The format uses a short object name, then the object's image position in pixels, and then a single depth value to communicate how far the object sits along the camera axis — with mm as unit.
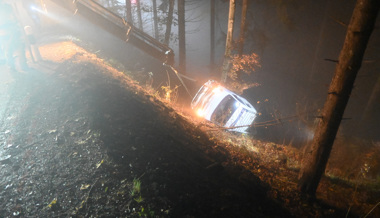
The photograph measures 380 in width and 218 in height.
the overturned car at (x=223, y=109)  9477
